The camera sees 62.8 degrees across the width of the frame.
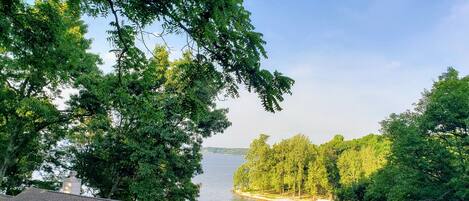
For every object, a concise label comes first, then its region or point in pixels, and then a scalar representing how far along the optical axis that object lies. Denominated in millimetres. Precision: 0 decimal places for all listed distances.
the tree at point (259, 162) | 90312
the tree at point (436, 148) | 25203
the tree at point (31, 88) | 5926
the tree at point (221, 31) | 4035
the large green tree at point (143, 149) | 23359
